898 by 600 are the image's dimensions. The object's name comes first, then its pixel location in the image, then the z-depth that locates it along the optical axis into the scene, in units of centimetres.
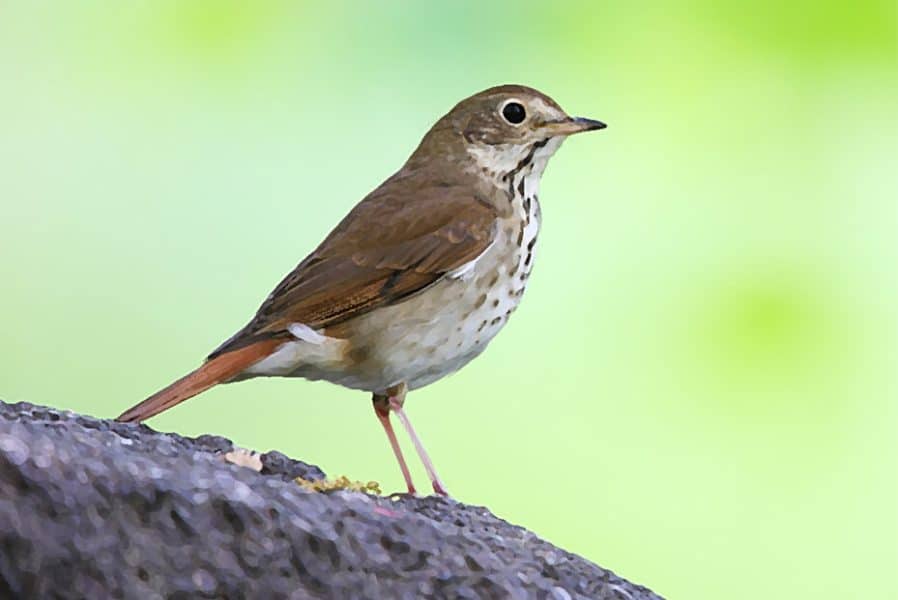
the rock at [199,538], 546
